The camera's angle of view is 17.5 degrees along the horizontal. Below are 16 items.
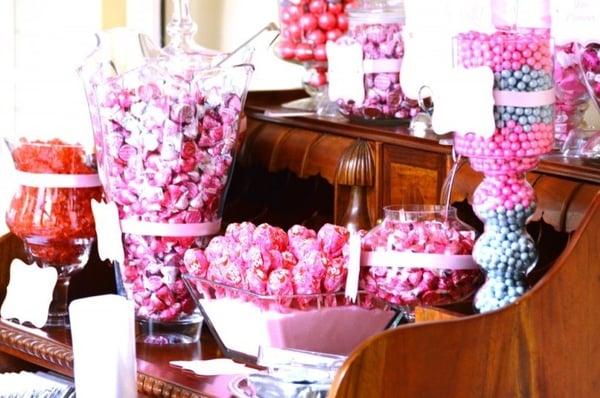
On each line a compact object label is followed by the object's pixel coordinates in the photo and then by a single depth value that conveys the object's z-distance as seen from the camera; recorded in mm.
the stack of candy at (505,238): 2058
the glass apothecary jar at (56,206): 2446
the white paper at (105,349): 2058
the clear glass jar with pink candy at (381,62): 2551
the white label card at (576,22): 2178
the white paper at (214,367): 2151
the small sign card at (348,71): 2559
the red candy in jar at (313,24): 2785
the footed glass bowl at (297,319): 2141
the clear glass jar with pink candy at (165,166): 2288
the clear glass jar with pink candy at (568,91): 2225
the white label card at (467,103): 2024
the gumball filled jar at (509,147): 2035
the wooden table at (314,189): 2135
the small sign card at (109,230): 2326
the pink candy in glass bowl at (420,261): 2142
